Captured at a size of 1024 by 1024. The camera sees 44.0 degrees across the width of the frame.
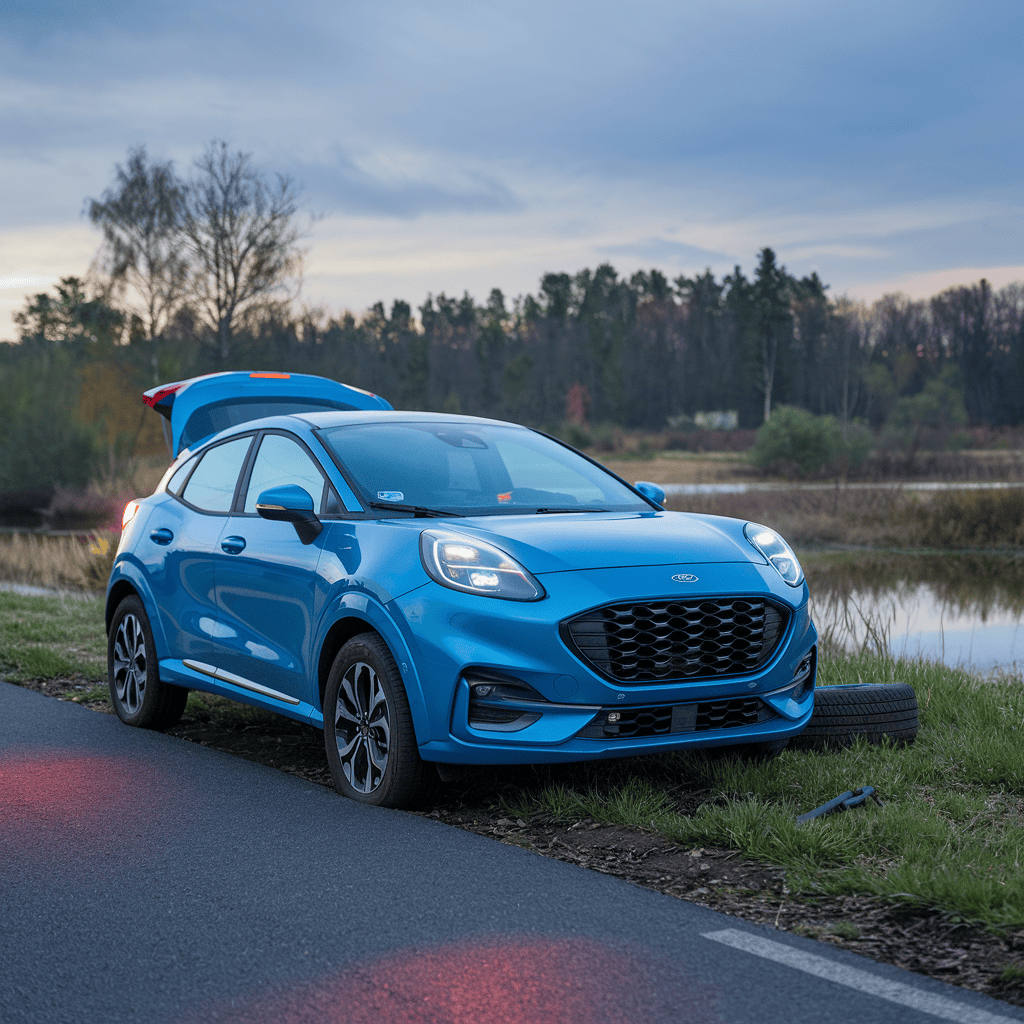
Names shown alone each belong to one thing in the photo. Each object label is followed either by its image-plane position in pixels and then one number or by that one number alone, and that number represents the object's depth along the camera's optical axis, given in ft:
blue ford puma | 16.71
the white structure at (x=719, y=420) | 347.56
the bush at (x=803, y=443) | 162.40
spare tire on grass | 20.52
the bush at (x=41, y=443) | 138.95
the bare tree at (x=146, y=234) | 149.79
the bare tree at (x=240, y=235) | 146.20
